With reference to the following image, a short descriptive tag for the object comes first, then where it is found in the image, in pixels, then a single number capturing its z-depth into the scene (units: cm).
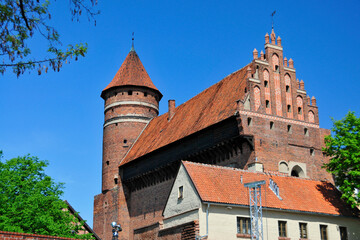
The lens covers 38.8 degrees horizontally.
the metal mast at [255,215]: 2256
